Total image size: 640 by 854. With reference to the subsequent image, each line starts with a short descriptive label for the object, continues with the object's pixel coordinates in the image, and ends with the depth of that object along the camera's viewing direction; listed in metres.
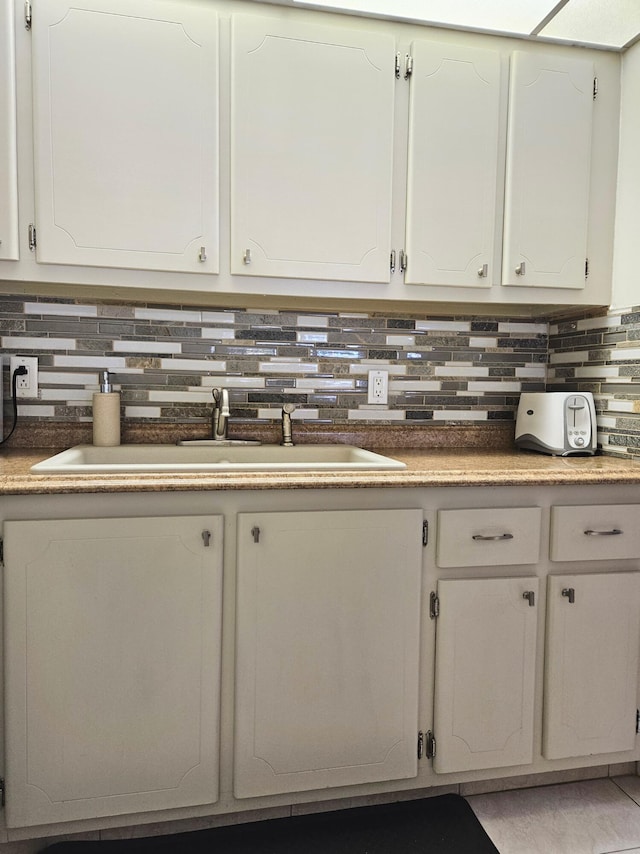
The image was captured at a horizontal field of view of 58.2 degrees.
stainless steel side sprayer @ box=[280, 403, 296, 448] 1.96
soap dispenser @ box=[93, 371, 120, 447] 1.82
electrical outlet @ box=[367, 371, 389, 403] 2.09
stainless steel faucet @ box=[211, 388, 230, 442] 1.90
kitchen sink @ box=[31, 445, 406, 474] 1.79
